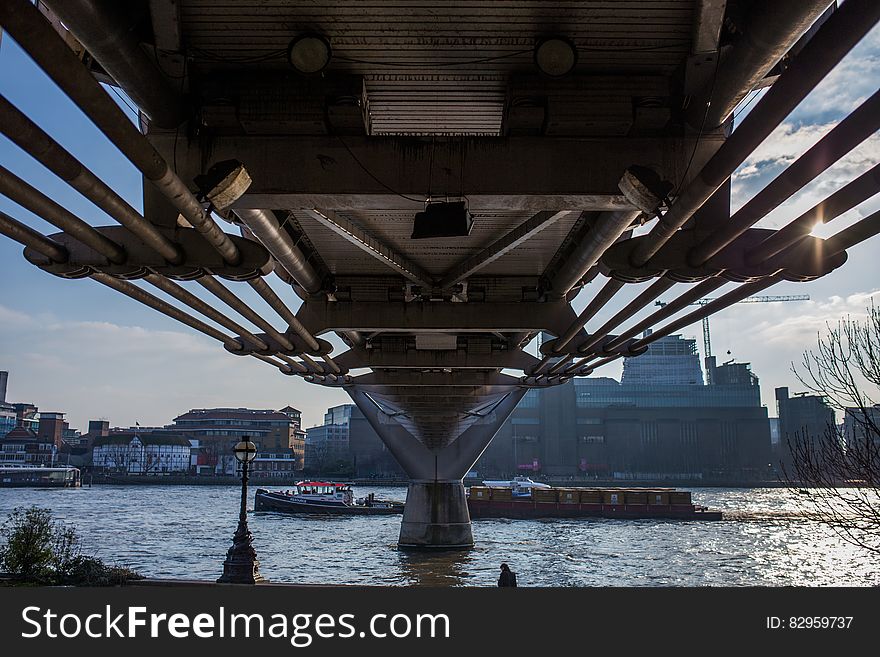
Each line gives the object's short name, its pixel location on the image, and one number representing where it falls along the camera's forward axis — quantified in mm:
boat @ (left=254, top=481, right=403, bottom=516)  67750
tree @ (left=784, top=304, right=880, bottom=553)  15453
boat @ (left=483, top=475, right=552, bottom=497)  77312
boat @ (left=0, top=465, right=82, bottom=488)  116375
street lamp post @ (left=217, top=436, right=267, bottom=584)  16234
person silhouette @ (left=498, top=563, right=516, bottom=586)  16734
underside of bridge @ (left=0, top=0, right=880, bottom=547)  5234
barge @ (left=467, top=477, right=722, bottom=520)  67562
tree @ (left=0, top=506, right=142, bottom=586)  16406
